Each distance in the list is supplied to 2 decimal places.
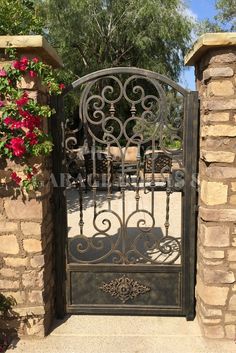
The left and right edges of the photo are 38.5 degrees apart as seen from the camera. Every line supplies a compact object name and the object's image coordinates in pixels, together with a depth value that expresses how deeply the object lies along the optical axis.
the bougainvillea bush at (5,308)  2.87
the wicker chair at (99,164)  7.68
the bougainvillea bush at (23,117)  2.59
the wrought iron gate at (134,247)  2.98
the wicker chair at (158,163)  8.64
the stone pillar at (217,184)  2.62
